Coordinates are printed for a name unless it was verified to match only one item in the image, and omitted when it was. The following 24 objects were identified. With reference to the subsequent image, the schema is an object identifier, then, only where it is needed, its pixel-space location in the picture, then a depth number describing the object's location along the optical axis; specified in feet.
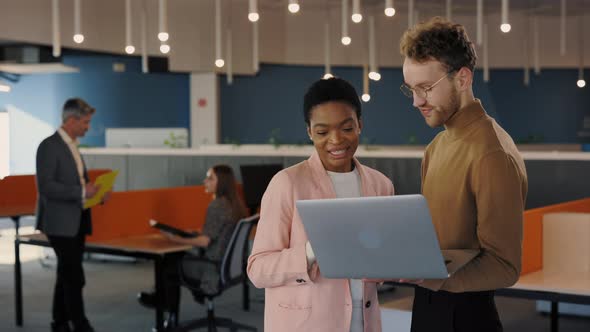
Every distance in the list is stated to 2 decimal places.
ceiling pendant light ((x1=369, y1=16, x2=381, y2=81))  32.57
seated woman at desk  18.43
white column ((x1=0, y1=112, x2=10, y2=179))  53.78
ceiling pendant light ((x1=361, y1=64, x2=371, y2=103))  39.95
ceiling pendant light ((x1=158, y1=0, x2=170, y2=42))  22.57
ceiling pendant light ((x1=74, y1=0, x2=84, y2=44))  23.77
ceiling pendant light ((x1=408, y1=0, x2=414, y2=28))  34.63
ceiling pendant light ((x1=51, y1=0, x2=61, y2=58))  23.13
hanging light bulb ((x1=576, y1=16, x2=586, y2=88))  51.76
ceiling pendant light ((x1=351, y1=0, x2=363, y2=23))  19.69
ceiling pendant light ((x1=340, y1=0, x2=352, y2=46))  26.03
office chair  18.29
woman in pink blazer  6.68
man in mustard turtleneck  5.81
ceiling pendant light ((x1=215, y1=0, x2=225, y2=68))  30.71
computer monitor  27.12
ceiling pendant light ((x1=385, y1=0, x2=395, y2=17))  19.40
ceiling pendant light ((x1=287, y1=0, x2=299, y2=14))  17.72
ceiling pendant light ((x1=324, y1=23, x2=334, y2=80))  38.52
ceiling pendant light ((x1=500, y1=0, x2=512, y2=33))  20.61
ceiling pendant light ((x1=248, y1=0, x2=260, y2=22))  18.85
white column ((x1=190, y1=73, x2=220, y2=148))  54.13
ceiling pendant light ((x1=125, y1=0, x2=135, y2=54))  24.14
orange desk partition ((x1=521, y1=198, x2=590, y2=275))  15.01
